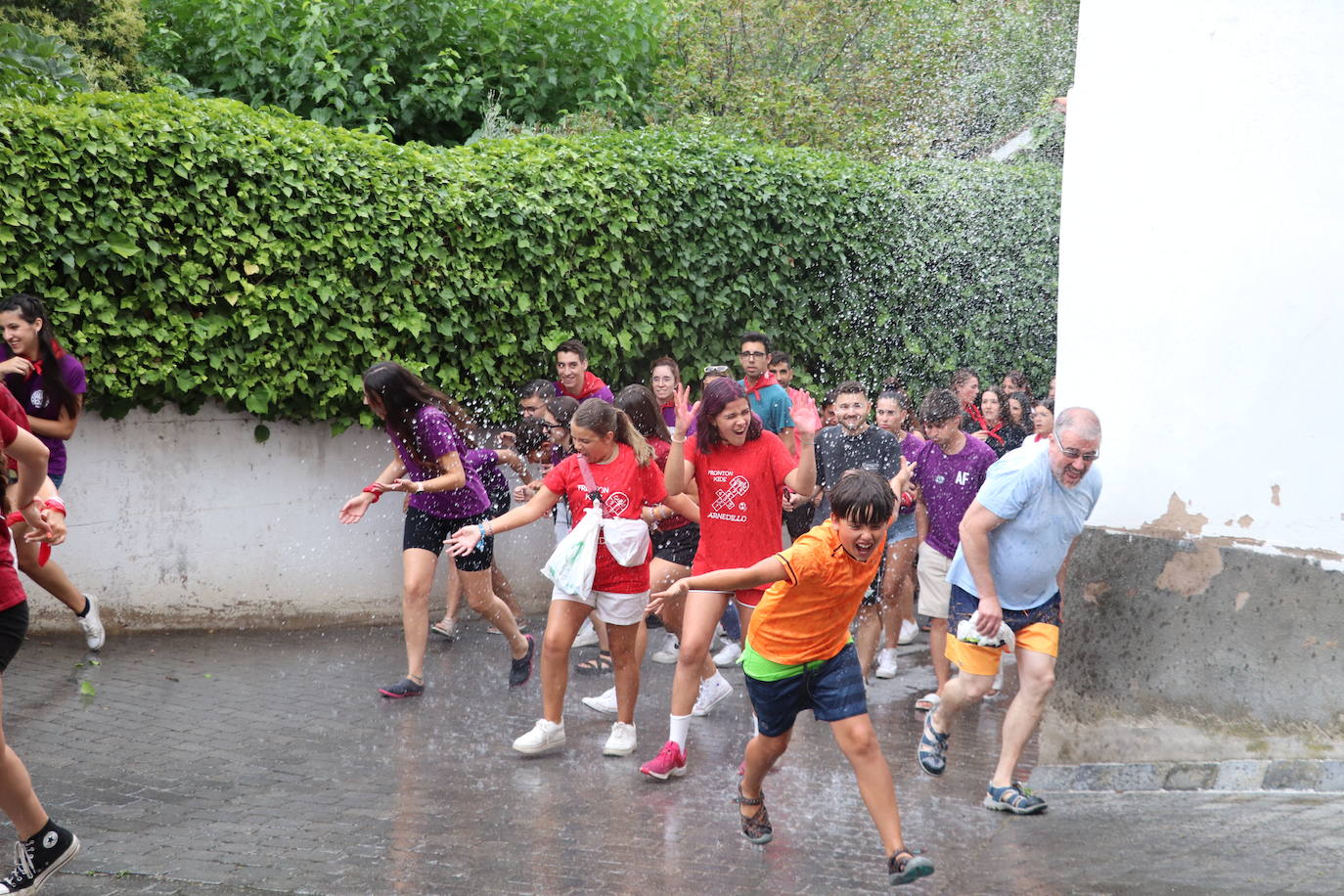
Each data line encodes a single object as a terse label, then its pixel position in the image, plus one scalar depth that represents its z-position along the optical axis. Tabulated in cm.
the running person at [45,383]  755
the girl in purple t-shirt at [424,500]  707
